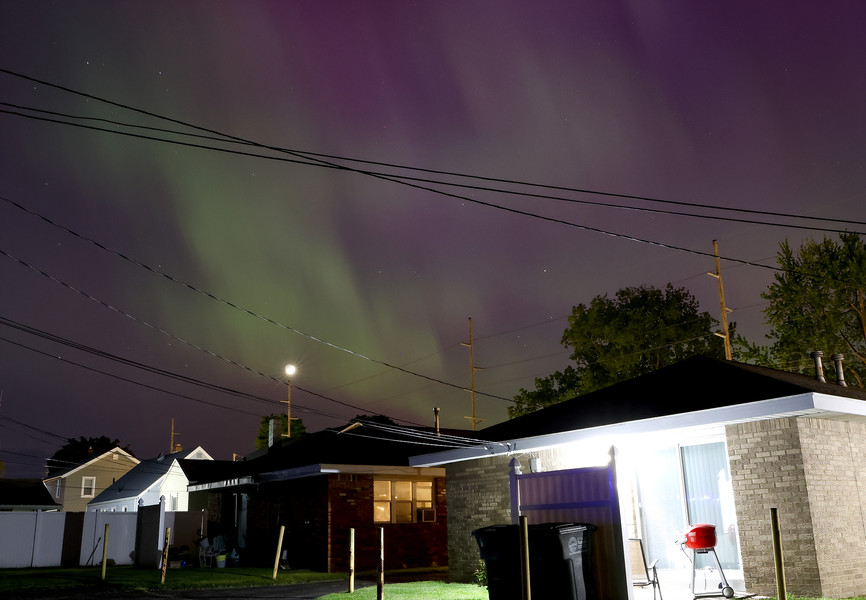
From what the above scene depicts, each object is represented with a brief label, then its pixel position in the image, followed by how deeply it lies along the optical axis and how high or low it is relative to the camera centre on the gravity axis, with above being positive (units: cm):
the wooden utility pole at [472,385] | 3991 +654
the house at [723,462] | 1066 +75
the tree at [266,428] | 6669 +771
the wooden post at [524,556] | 770 -41
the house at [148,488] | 4481 +199
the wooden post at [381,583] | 1112 -94
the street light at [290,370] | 2692 +499
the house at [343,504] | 2219 +40
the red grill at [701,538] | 1078 -39
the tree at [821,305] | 3253 +833
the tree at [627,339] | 4269 +928
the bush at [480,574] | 1536 -115
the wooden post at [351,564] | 1389 -83
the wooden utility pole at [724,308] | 2869 +754
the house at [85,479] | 5834 +330
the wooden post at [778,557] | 675 -43
